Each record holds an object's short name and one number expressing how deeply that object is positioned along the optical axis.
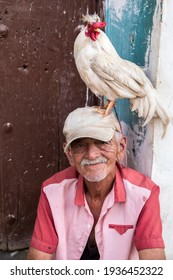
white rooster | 1.70
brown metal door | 2.30
